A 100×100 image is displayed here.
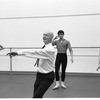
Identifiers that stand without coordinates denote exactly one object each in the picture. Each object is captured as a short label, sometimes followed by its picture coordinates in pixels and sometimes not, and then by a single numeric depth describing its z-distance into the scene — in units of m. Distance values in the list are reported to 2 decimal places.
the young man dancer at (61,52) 4.42
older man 2.45
